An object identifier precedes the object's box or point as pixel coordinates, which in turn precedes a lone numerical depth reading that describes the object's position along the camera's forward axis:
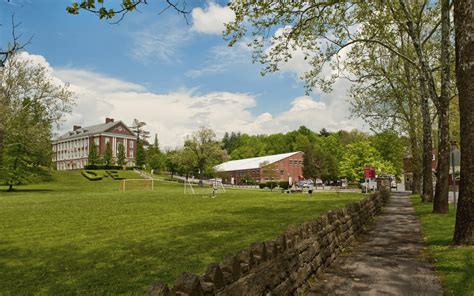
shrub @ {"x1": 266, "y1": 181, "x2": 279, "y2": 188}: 71.30
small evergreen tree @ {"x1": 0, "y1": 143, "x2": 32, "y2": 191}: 42.69
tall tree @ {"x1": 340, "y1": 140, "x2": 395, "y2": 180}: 73.38
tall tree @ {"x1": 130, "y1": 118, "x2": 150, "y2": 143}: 140.00
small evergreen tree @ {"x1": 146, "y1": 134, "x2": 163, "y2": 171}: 108.62
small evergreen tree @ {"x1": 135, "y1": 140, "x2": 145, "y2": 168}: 110.62
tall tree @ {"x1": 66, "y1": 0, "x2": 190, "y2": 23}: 5.51
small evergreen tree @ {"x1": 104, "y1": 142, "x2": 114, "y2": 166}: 99.56
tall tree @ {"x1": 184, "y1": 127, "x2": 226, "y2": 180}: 80.12
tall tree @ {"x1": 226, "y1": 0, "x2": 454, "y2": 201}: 16.23
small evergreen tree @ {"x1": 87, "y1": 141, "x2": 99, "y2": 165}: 99.88
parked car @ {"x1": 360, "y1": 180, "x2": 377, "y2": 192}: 47.73
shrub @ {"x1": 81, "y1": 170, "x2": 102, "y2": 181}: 70.40
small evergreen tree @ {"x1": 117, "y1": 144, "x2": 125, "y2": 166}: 105.75
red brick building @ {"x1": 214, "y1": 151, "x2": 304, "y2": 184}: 90.12
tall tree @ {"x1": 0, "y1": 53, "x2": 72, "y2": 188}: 35.83
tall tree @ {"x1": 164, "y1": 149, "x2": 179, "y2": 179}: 82.12
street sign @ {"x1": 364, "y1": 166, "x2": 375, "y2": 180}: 43.74
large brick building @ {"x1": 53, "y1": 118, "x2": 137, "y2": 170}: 115.81
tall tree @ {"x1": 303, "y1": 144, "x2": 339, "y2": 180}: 92.19
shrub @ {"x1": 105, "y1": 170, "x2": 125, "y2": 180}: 78.79
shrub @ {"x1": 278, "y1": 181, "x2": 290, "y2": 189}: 70.62
